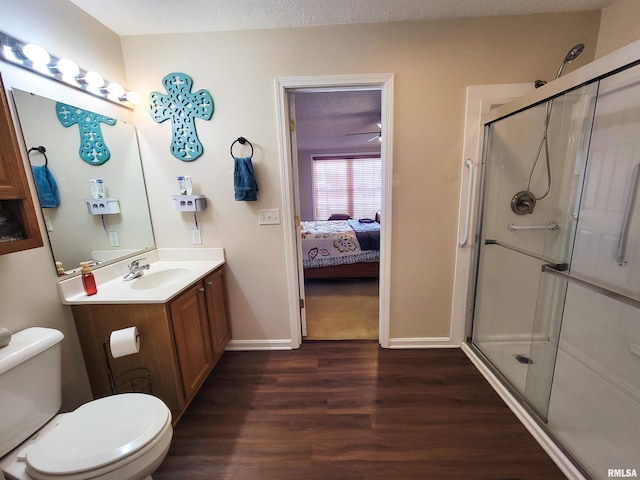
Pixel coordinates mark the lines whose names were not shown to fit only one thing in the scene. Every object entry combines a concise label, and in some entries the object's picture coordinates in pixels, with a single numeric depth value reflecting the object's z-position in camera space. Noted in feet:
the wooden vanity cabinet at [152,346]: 4.46
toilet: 2.87
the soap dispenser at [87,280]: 4.67
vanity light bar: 3.91
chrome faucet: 5.48
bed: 11.39
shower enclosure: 4.28
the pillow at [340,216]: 20.34
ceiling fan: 15.25
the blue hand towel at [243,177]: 6.00
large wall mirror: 4.30
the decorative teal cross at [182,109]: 5.95
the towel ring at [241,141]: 6.06
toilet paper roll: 4.06
